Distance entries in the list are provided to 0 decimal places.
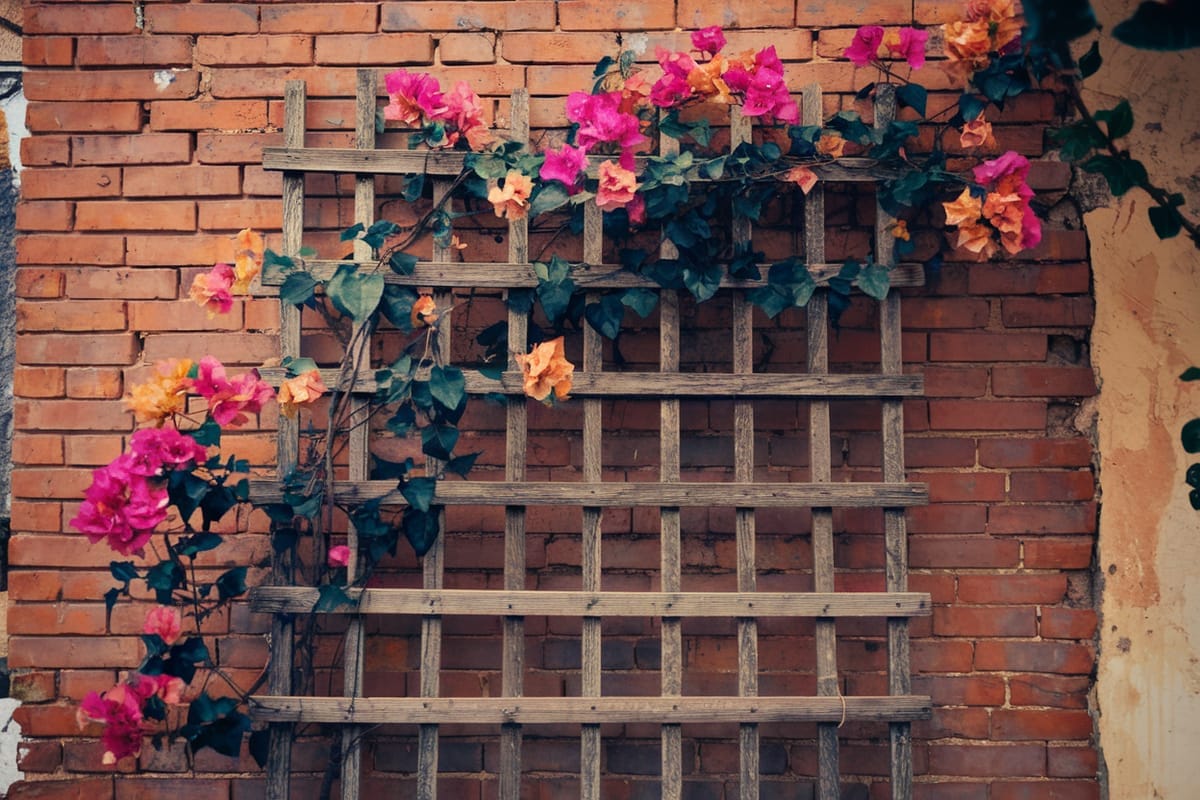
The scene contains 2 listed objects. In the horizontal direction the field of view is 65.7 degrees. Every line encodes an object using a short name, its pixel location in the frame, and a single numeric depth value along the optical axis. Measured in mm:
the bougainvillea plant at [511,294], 1972
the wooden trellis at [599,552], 2029
